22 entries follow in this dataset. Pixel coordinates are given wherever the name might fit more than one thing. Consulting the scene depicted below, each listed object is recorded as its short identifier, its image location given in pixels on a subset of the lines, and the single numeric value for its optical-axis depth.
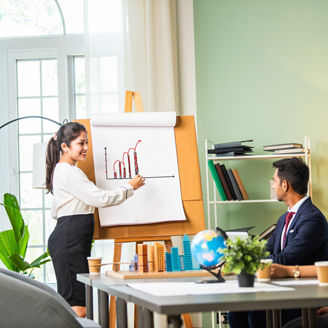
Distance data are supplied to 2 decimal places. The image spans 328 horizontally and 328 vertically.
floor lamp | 6.49
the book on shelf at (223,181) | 6.58
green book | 6.58
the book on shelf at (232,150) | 6.48
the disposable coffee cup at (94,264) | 4.20
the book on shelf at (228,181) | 6.58
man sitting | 3.97
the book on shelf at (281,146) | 6.47
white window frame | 7.64
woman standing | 5.15
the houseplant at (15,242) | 6.52
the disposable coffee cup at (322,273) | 2.92
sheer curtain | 7.11
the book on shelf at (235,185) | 6.59
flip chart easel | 5.58
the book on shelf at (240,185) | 6.64
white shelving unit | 6.52
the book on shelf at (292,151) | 6.48
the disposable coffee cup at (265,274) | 3.12
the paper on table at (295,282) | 2.97
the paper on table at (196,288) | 2.65
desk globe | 3.04
